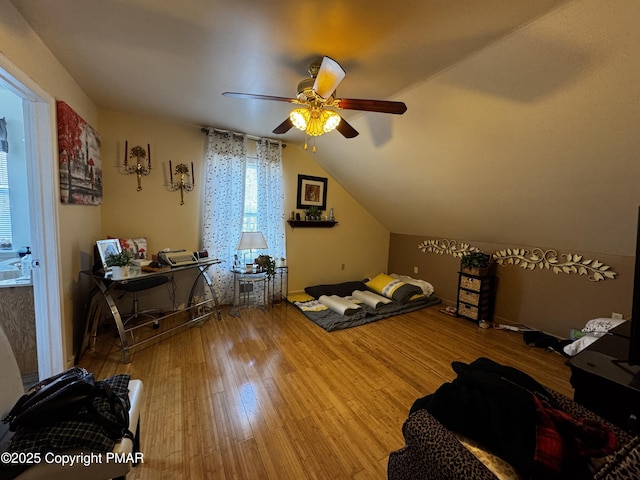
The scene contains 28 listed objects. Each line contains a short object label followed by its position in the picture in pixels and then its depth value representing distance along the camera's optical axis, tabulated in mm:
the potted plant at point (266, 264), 3562
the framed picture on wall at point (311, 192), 4262
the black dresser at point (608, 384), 1026
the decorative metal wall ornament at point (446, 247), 3917
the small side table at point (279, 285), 4021
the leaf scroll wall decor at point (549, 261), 2743
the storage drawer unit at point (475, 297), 3440
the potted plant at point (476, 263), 3439
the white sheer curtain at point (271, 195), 3787
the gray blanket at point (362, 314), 3246
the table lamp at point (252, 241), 3453
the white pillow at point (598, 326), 2449
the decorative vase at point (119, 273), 2242
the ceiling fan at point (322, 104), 1579
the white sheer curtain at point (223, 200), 3467
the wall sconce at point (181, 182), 3314
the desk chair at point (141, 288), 2623
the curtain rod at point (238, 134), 3393
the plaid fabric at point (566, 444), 739
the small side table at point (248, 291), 3525
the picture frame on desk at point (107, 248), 2426
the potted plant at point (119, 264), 2268
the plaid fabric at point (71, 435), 867
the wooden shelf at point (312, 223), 4164
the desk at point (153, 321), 2281
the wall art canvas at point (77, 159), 1993
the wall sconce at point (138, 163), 3035
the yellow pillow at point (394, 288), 4031
